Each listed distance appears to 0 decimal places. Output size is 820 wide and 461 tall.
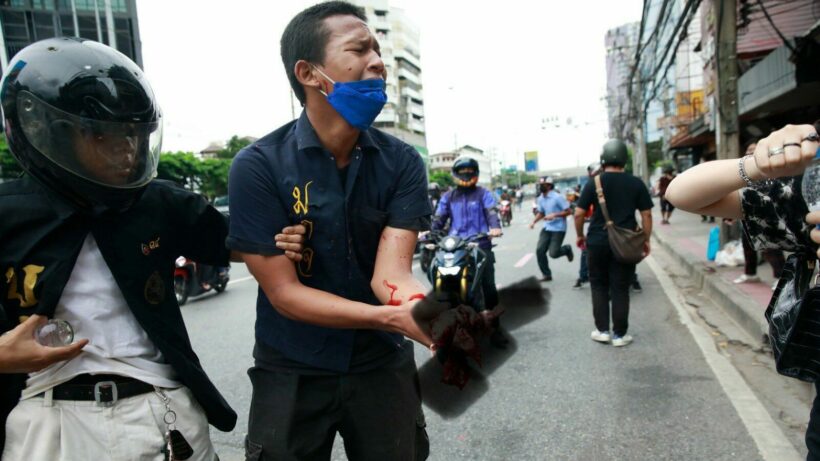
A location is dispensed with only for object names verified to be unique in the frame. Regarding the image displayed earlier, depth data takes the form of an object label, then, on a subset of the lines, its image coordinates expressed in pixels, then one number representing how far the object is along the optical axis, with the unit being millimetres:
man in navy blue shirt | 1477
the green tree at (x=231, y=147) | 48253
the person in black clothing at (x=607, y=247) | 4816
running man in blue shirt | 8078
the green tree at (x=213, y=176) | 38750
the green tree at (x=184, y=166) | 33906
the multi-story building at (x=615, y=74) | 29073
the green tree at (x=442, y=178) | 71750
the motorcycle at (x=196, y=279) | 7876
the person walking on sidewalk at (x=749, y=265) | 6531
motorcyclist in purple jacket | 5476
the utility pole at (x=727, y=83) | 7918
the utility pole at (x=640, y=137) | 23203
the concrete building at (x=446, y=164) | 101000
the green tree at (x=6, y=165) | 21797
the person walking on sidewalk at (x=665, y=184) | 15895
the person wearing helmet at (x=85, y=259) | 1378
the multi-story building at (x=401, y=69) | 74625
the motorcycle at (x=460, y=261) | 4508
